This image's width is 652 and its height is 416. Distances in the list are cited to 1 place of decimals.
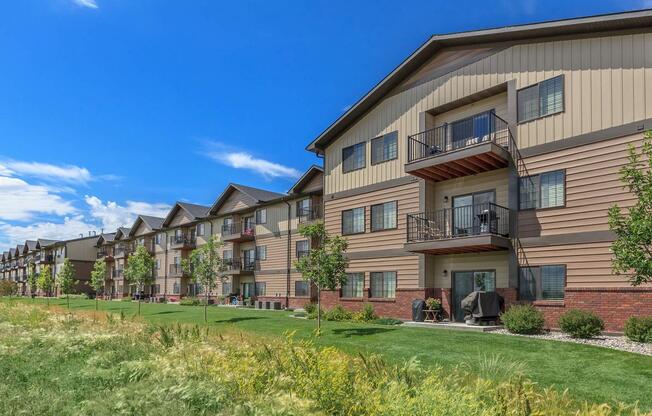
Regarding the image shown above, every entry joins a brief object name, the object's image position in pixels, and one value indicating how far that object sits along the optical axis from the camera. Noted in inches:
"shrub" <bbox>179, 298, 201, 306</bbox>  1692.9
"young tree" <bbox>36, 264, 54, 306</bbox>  1924.3
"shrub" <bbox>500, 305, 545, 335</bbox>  615.4
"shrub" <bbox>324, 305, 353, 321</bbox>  878.4
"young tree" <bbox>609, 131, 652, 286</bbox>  412.5
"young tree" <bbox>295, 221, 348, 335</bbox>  693.3
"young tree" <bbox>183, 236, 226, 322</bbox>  969.5
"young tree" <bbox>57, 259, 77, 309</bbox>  1668.3
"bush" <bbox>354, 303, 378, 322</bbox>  852.6
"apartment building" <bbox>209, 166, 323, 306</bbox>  1412.4
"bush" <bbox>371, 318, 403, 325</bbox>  786.4
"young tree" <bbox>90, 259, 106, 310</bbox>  1598.2
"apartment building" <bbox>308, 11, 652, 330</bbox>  618.2
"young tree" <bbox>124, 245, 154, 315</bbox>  1211.9
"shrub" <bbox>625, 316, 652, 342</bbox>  525.3
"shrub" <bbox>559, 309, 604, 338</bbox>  570.6
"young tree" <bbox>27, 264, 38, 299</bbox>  2266.0
